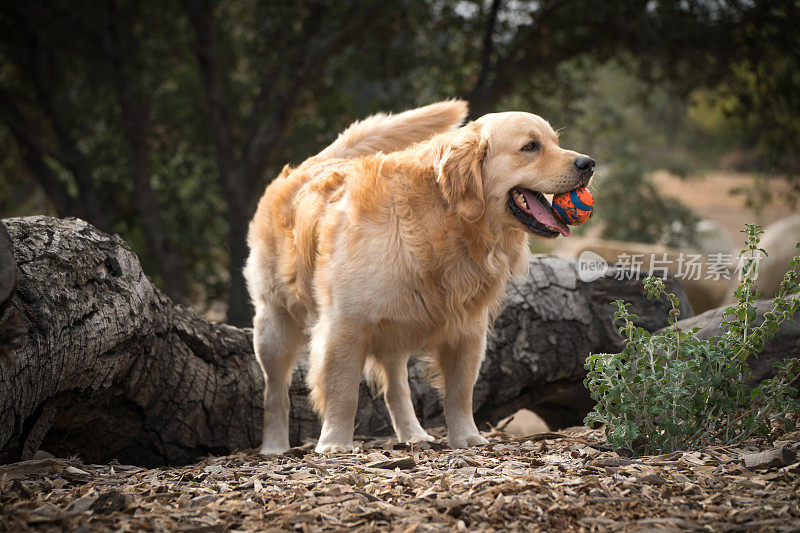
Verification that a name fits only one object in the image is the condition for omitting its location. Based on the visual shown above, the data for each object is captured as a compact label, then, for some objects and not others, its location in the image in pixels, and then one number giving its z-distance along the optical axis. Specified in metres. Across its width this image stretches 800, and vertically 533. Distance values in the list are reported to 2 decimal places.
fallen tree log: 3.51
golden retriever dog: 3.84
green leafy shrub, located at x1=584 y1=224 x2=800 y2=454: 3.31
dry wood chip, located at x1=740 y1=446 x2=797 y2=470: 3.04
